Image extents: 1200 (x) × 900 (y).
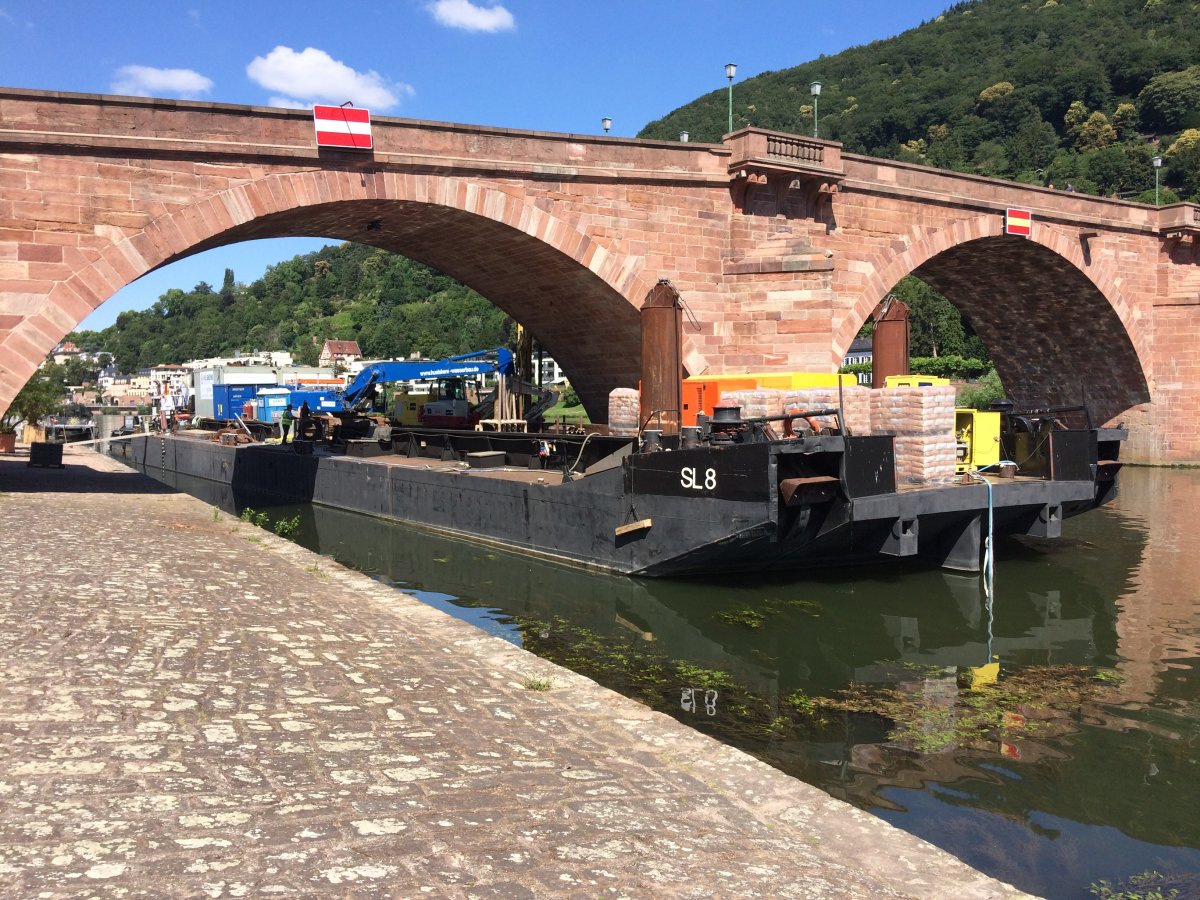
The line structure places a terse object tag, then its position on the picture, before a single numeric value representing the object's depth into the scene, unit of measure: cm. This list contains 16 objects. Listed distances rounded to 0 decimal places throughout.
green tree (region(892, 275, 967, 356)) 6272
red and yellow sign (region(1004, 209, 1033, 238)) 2802
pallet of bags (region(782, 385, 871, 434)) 1420
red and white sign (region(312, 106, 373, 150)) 1828
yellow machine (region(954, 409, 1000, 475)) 1598
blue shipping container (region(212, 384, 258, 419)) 5122
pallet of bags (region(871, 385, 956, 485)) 1413
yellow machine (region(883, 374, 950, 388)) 1630
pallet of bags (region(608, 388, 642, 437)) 1759
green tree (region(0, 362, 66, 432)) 3705
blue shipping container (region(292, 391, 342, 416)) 3838
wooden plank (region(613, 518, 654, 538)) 1449
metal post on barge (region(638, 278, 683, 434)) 1566
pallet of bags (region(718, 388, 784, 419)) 1469
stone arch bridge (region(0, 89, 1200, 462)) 1659
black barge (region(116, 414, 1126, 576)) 1296
